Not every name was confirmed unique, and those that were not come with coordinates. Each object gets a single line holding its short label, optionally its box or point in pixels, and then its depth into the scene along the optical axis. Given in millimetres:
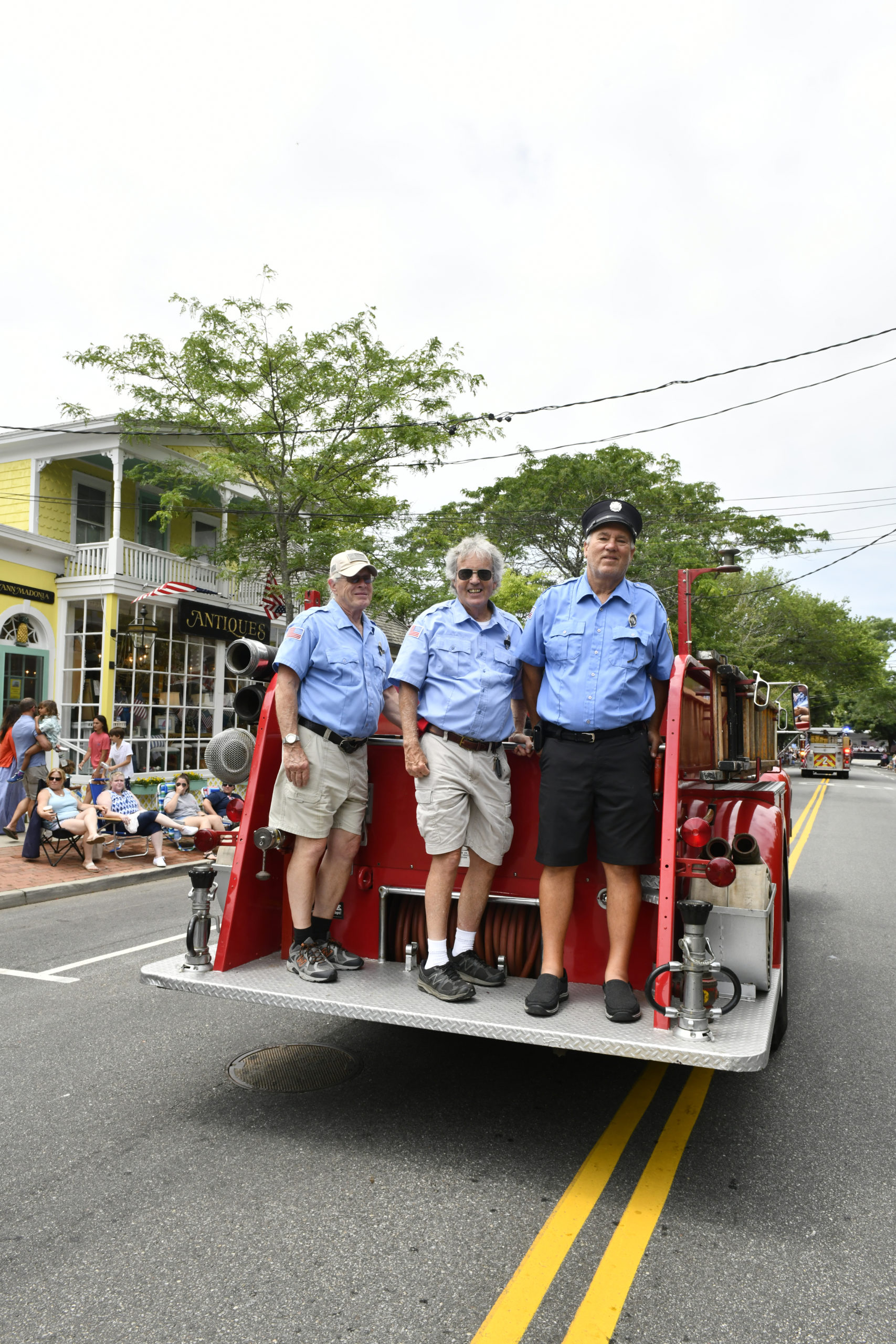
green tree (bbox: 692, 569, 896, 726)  40125
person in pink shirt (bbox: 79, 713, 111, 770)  13445
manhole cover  4031
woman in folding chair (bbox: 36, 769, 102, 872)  10406
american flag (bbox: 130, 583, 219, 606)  17750
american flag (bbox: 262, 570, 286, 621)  17203
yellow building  17609
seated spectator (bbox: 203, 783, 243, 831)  10523
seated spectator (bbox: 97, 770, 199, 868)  10859
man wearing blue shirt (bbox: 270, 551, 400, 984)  3906
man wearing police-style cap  3475
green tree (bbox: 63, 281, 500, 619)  15352
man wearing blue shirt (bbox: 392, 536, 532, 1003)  3734
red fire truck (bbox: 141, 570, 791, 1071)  3135
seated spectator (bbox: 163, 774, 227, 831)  11406
